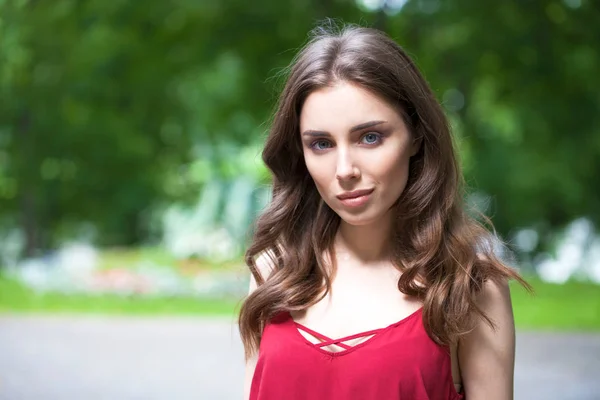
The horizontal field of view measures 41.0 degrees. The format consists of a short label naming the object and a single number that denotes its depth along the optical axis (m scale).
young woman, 1.24
